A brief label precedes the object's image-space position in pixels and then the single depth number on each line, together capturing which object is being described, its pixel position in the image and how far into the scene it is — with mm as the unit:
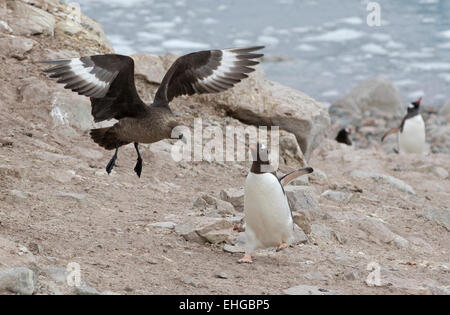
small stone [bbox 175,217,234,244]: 11828
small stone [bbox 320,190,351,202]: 16281
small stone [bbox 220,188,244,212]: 13930
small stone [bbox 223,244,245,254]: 11797
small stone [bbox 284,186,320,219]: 14086
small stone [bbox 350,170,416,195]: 18578
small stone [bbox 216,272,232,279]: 10297
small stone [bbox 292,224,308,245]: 12187
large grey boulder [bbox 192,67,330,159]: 18625
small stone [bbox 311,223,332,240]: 13078
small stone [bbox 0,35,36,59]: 17469
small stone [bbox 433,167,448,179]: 20652
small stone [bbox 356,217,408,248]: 13839
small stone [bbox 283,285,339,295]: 9680
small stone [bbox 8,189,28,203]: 12195
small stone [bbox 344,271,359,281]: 10523
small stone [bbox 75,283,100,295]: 8750
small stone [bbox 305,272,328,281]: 10550
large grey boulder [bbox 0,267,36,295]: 8393
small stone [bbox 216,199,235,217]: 13359
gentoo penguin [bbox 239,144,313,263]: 11609
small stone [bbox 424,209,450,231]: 15641
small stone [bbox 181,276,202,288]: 9727
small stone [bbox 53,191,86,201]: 12859
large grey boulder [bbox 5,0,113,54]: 18297
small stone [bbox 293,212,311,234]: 12672
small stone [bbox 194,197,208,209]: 13587
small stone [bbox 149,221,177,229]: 12305
